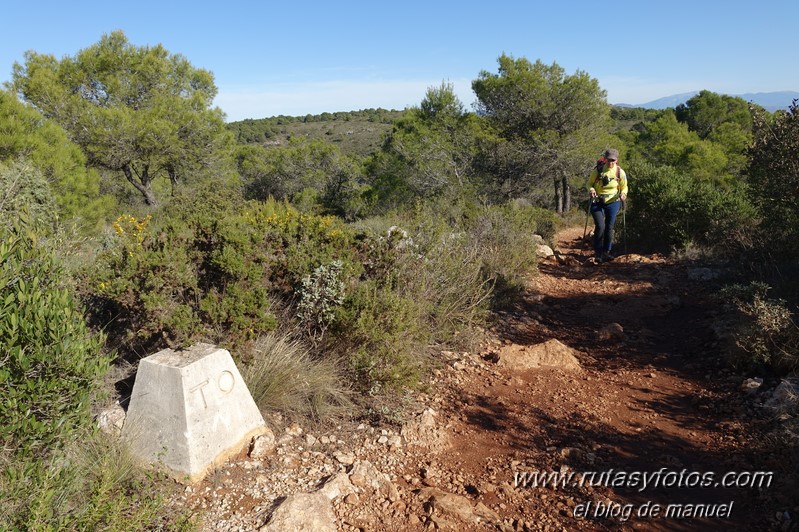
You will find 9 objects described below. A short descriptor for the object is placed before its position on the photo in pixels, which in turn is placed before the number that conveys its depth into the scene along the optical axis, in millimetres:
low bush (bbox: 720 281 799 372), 4246
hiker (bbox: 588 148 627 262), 7270
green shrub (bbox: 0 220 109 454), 2445
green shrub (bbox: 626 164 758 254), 8898
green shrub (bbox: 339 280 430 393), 4125
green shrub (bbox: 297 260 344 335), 4309
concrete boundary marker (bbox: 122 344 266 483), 3135
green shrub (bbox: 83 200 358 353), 3643
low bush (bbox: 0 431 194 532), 2242
